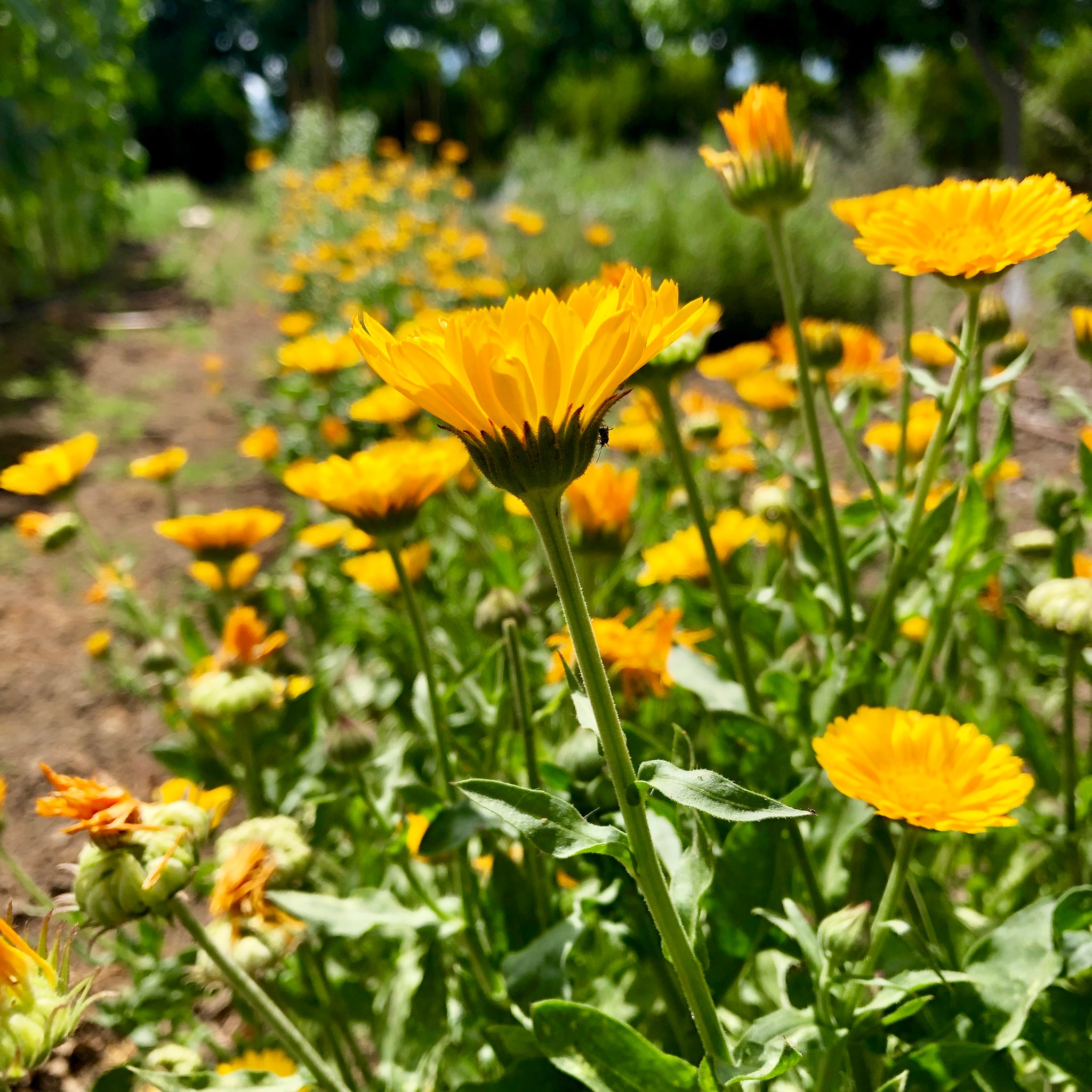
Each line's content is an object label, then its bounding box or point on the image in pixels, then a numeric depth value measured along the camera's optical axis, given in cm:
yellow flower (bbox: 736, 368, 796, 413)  58
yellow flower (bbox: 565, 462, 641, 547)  41
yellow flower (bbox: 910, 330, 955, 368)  53
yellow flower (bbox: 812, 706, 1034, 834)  29
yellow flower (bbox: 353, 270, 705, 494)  24
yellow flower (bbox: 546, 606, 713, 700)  38
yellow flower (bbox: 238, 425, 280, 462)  76
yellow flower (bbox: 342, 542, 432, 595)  48
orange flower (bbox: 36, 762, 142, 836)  29
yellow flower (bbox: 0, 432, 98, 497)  51
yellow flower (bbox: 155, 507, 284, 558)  48
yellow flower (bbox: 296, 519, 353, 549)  56
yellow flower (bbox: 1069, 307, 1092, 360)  42
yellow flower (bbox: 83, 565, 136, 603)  56
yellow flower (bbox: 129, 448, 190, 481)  60
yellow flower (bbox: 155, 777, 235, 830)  35
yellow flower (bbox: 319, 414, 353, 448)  75
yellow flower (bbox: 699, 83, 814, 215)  36
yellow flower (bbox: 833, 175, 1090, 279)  30
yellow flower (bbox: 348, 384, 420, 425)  58
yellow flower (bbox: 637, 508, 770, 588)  45
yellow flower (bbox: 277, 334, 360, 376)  71
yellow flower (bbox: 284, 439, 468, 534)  36
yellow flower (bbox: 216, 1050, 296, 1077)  38
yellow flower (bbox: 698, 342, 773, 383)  68
